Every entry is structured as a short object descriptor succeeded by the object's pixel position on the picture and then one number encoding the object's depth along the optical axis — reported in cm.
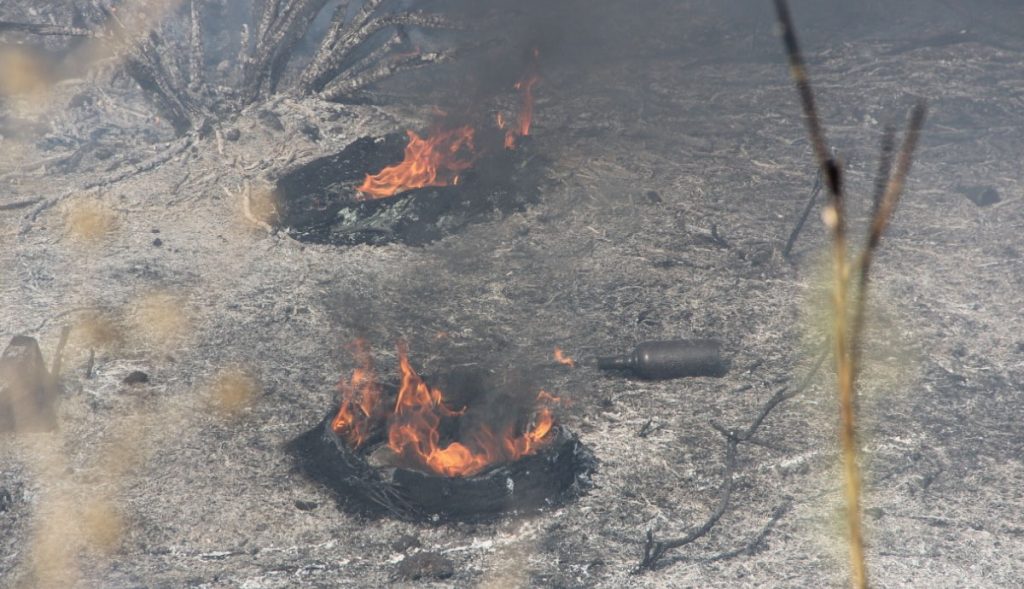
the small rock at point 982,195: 1928
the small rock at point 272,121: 2092
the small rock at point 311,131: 2081
